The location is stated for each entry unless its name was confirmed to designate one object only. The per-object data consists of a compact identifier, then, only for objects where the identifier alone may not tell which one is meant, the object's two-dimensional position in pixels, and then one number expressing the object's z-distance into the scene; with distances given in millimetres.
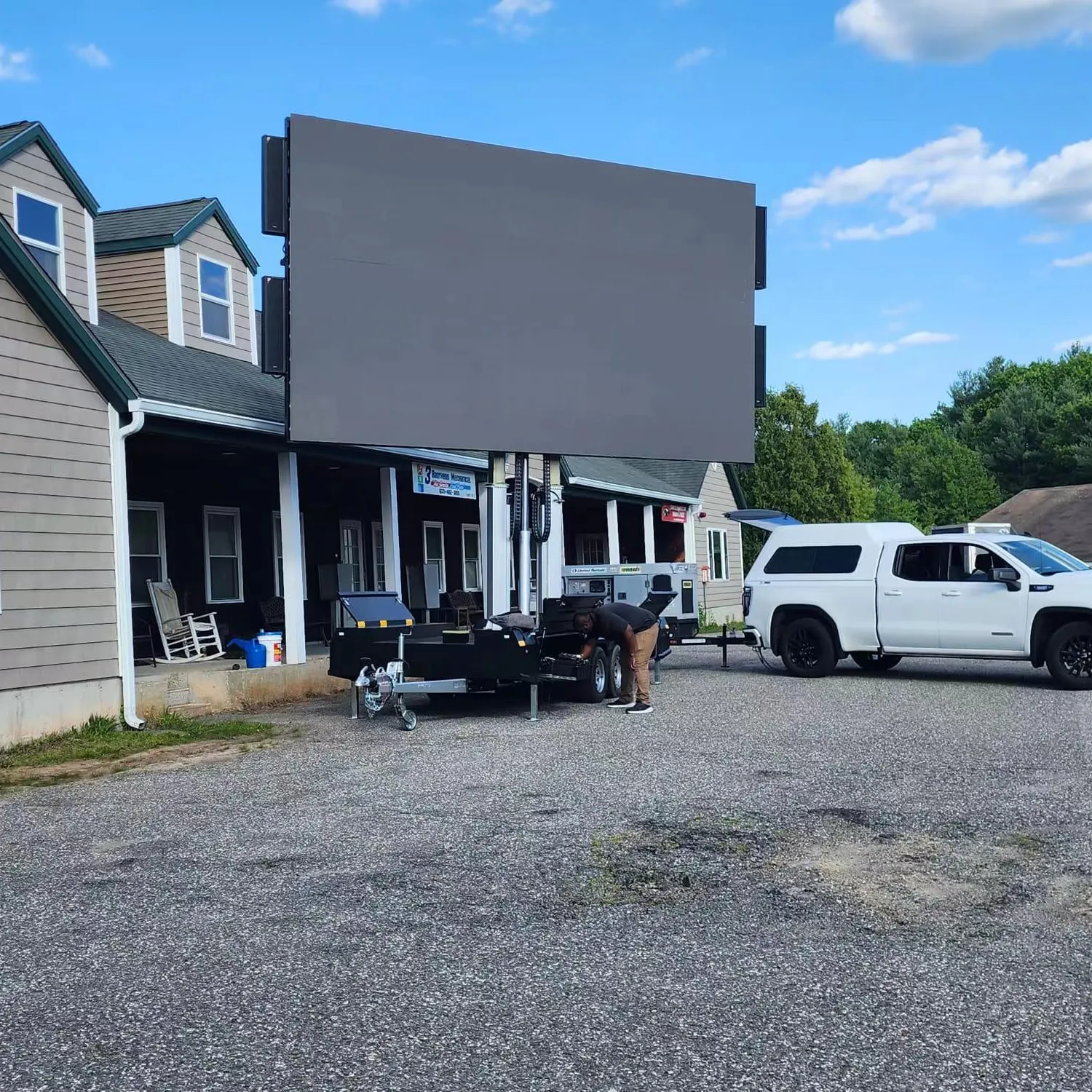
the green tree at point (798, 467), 45312
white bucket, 15703
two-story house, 11891
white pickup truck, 14945
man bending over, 13852
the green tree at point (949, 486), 59906
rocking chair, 16328
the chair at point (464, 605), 18250
